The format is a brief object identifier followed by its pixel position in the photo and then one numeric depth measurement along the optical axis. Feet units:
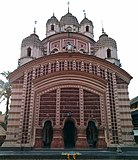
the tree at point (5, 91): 103.82
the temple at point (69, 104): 64.18
